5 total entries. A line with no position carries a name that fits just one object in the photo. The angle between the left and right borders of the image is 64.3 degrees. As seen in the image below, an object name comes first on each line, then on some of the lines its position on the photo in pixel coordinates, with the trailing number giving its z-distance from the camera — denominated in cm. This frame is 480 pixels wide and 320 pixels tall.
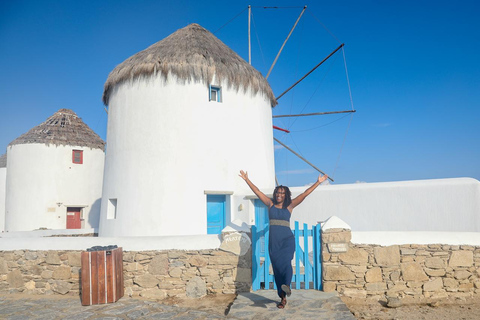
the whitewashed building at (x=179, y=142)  1023
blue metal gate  617
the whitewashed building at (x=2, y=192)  1847
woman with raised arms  516
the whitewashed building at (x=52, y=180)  1720
